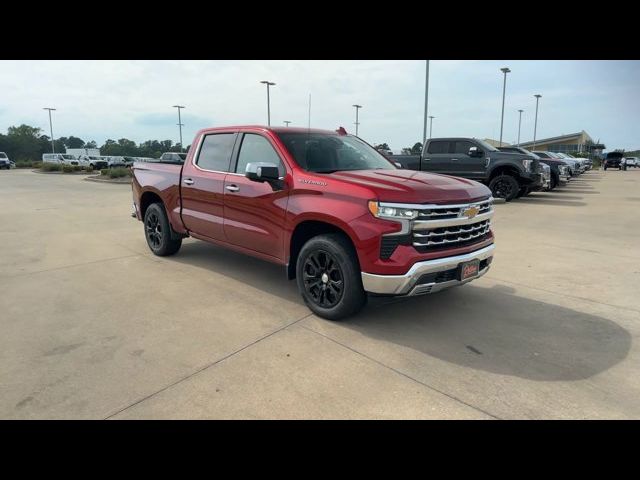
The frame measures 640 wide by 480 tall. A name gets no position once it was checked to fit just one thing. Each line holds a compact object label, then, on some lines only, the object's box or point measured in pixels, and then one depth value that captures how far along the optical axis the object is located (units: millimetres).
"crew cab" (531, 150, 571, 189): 17344
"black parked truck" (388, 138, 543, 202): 13477
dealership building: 80375
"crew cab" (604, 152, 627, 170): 52844
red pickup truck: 3605
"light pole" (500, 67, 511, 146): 35034
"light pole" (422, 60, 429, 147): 21323
